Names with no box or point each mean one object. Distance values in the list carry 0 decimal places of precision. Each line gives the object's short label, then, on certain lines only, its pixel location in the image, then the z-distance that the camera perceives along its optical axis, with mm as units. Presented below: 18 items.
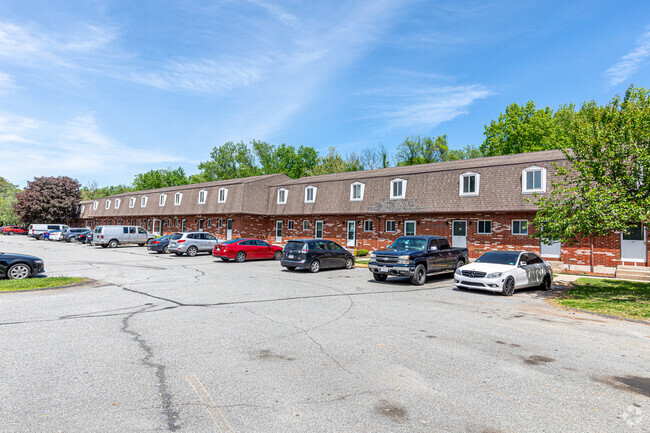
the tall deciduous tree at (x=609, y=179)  11555
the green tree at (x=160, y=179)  86250
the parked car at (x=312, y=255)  17973
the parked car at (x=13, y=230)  63781
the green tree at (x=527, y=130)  41969
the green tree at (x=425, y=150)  57594
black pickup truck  14477
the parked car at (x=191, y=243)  26734
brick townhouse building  21250
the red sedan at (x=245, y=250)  22578
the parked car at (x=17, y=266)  13453
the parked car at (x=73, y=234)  44612
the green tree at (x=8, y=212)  73875
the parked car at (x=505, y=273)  12680
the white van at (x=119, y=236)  34438
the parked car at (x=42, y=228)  52750
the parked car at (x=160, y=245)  28531
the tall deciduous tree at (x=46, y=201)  61812
